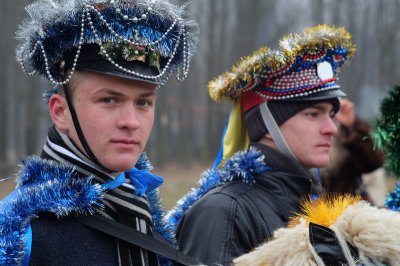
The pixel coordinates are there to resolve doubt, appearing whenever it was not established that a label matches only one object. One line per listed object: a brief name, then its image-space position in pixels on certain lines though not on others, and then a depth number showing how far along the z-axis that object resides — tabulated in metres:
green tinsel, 2.83
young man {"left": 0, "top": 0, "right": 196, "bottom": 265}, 1.94
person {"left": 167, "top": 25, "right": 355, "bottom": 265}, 2.89
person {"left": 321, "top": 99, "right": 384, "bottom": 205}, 4.70
